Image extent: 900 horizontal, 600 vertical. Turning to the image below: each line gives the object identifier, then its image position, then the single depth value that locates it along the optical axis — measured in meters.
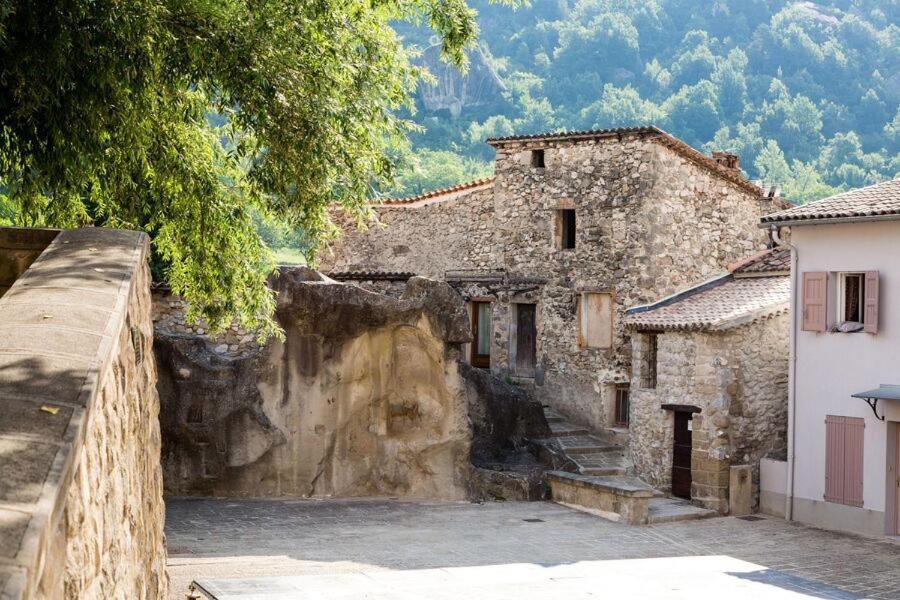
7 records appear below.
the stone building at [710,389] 19.16
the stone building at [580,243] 23.02
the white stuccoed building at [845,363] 17.55
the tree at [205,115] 8.42
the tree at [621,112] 65.25
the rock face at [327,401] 18.02
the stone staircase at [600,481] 18.14
